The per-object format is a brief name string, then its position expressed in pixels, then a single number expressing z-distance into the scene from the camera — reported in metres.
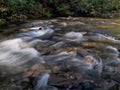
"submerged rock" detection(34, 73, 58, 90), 1.70
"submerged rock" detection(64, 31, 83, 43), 2.64
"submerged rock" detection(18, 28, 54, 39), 2.79
